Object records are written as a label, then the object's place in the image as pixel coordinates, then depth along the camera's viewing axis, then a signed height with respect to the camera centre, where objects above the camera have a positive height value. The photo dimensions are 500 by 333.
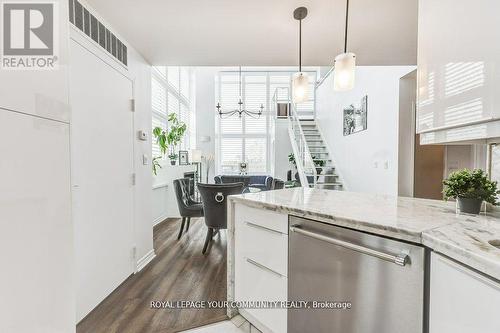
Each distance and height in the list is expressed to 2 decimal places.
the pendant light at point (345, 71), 1.63 +0.64
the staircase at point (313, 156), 5.05 +0.14
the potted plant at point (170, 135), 4.60 +0.54
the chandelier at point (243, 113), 7.92 +1.68
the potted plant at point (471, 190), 1.26 -0.15
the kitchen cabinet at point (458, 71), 0.99 +0.44
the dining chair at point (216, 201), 3.07 -0.53
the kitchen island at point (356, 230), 0.85 -0.30
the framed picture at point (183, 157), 5.77 +0.11
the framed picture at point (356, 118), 4.31 +0.89
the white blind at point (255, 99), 8.63 +2.31
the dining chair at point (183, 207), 3.61 -0.70
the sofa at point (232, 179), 6.05 -0.46
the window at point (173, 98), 4.80 +1.58
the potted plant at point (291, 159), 7.43 +0.09
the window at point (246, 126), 8.58 +1.30
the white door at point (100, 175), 1.78 -0.13
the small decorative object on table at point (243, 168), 7.96 -0.21
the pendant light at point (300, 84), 1.98 +0.68
